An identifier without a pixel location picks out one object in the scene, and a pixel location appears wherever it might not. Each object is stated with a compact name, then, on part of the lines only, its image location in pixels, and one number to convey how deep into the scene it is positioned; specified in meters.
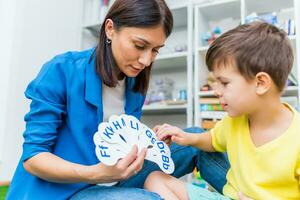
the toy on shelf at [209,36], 1.88
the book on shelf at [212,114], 1.72
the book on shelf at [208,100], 1.75
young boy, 0.71
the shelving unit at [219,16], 1.77
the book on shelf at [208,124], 1.73
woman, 0.72
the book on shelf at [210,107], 1.74
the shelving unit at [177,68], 1.86
